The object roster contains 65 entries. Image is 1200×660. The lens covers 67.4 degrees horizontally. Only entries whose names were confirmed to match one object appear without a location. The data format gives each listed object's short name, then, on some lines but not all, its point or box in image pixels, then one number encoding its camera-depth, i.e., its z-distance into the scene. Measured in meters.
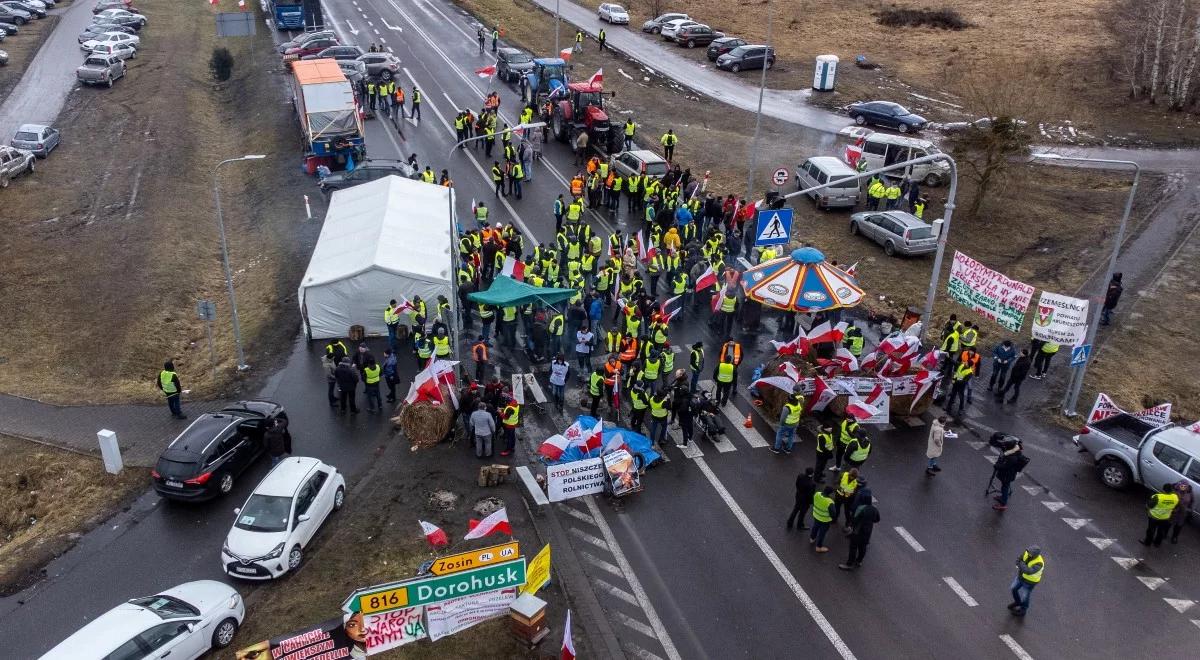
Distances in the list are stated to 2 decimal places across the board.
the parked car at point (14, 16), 65.50
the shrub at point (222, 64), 56.44
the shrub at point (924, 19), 64.12
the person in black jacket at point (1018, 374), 22.80
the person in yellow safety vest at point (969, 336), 23.50
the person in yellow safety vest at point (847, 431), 19.41
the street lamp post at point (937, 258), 23.75
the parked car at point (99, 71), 53.50
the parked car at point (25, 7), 66.55
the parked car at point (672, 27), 62.72
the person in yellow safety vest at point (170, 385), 22.06
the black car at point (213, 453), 18.73
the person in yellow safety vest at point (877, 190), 35.12
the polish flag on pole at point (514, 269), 26.20
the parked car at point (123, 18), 64.81
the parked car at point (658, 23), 64.38
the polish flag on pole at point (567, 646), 13.82
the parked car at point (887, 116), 45.24
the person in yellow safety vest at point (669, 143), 39.25
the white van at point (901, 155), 37.72
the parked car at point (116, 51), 55.79
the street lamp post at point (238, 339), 24.70
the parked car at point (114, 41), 58.41
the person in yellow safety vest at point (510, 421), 20.52
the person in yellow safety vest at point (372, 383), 22.16
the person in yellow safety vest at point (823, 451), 19.45
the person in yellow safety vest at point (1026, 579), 15.67
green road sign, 14.23
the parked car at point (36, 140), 42.75
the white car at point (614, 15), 66.44
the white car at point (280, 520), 16.83
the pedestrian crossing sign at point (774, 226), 26.64
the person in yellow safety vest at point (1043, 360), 24.20
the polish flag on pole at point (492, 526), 16.86
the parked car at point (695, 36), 61.47
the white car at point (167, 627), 13.78
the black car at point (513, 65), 51.12
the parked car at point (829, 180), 35.59
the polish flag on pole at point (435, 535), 16.90
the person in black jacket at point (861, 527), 16.62
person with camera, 18.73
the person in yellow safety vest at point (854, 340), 23.84
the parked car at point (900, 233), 31.91
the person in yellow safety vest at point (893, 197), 35.06
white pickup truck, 18.91
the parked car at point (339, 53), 50.72
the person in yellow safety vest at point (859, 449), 19.00
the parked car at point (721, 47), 58.38
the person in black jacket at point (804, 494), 17.69
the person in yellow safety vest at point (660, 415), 20.69
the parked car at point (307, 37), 54.03
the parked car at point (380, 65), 50.12
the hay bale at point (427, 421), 20.97
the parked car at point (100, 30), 61.25
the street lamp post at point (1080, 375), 22.02
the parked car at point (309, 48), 52.47
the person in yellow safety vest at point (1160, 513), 17.58
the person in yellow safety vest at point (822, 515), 17.26
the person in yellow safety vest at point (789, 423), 20.47
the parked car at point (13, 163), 39.59
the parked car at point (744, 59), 56.53
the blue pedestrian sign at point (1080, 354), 22.19
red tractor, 40.94
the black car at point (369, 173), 35.09
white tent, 25.28
